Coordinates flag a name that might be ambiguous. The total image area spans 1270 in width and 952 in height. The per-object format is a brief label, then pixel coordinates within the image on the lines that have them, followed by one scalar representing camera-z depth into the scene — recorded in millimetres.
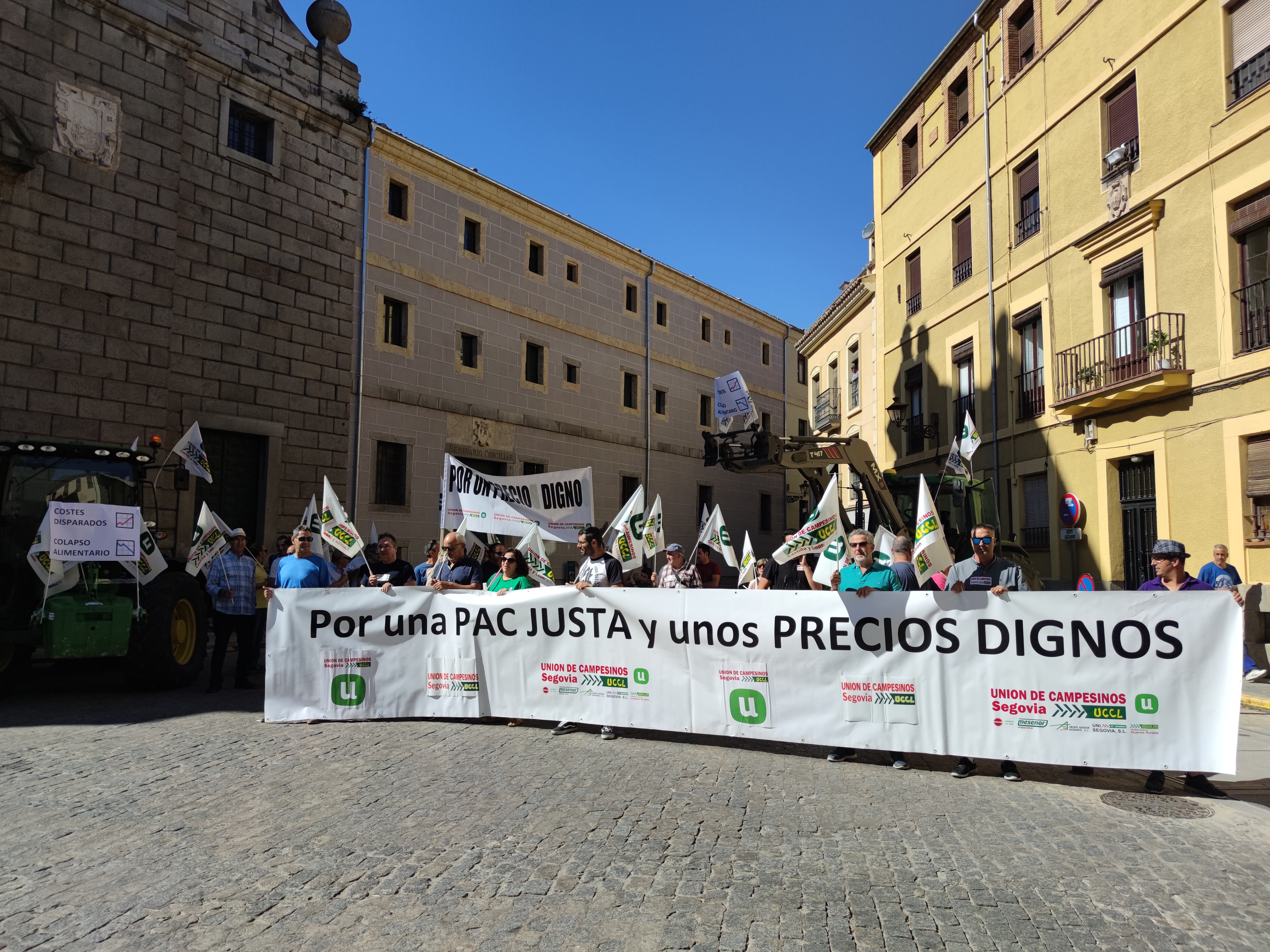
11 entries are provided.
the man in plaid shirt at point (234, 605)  9641
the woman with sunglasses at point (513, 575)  8219
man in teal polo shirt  6816
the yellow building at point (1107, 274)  12891
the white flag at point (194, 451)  12789
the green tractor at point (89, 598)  8766
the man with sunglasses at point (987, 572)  6742
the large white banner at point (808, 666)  5922
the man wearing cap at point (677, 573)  10727
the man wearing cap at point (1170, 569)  6387
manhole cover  5422
